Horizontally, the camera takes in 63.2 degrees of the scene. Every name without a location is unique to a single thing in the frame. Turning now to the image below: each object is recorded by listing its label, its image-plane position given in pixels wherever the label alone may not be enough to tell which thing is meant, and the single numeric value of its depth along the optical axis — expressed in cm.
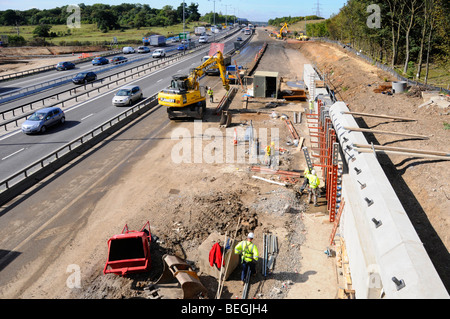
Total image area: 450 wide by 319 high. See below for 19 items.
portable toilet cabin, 3525
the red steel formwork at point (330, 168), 1500
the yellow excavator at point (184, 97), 2750
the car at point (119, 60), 5978
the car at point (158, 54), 6519
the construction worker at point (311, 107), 3162
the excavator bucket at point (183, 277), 1061
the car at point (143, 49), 7498
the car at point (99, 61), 5853
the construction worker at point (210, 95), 3459
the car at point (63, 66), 5506
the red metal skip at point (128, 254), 1148
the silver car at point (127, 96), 3325
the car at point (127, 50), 7388
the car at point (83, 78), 4306
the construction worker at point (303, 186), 1717
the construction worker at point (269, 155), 2054
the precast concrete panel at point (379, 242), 822
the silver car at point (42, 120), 2541
